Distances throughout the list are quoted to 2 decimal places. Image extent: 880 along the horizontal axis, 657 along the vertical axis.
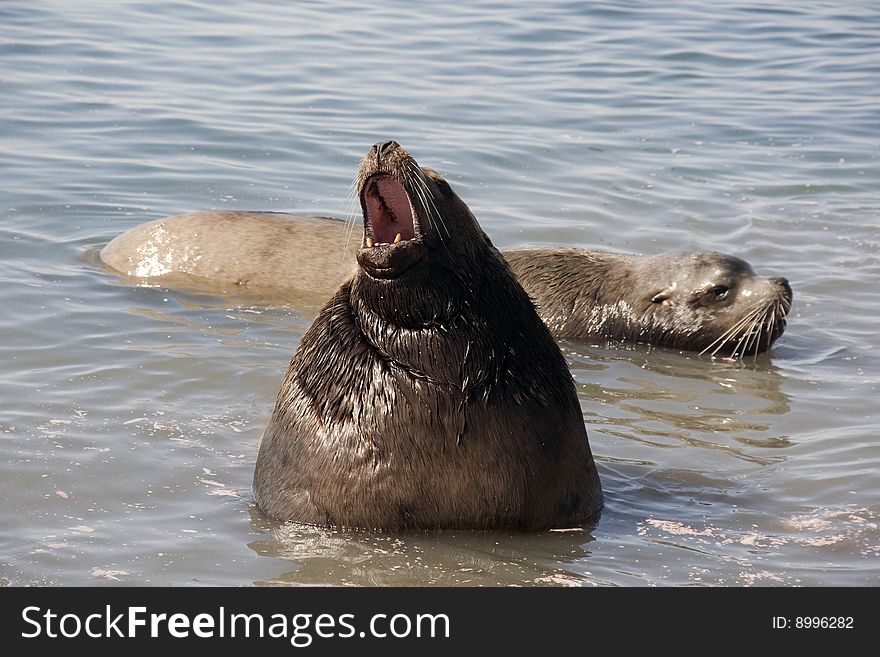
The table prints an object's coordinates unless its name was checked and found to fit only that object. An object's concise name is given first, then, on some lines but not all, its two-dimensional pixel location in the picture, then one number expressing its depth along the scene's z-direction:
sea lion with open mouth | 10.91
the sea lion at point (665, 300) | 18.44
